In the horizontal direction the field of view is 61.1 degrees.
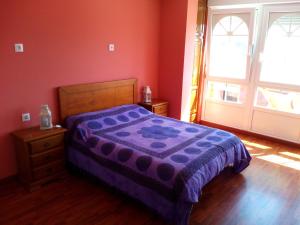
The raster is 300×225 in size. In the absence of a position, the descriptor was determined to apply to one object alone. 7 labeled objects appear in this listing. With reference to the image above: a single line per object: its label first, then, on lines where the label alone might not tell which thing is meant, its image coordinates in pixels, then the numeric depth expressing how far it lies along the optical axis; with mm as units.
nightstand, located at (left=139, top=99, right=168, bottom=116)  4020
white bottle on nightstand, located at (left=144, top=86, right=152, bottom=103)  4137
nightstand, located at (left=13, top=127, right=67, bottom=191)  2566
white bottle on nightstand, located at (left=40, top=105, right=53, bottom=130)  2775
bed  2164
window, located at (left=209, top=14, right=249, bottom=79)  4234
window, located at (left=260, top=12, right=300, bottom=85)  3756
